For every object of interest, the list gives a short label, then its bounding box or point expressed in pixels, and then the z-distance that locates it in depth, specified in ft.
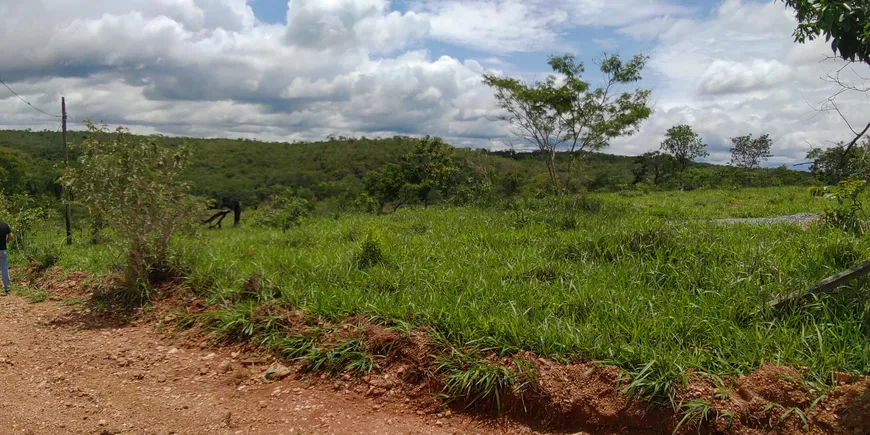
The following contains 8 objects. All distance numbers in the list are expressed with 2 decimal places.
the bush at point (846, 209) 13.53
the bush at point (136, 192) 17.94
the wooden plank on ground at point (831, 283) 11.26
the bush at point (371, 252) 19.17
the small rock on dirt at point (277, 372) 12.33
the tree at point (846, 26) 8.78
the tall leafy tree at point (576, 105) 40.68
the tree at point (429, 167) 80.12
